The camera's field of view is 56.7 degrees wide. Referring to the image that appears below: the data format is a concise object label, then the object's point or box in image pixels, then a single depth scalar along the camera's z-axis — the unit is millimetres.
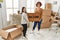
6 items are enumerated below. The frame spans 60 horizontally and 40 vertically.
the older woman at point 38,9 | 2298
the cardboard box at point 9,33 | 1658
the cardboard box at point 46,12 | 2854
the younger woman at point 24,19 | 1997
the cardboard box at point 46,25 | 2958
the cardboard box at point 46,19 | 2903
